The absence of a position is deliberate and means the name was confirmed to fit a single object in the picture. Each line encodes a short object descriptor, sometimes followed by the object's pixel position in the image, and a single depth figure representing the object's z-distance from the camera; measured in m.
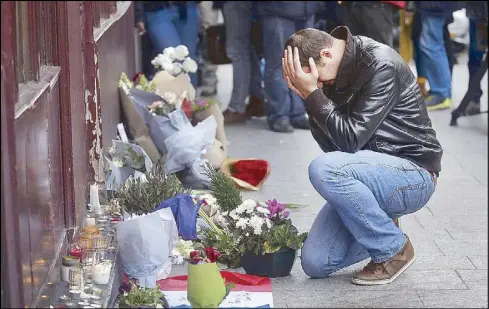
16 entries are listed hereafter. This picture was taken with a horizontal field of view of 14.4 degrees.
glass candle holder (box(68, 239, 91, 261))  8.48
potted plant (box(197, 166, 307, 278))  9.25
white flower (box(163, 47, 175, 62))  15.04
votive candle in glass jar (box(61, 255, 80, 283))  7.99
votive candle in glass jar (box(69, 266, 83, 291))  7.81
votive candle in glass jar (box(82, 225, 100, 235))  9.13
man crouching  8.77
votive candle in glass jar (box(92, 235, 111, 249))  8.71
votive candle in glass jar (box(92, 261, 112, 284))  8.04
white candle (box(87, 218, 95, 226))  9.51
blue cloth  9.81
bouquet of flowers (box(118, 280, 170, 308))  7.78
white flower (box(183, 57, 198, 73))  14.79
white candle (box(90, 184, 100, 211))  10.37
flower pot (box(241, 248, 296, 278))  9.25
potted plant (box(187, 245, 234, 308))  7.87
